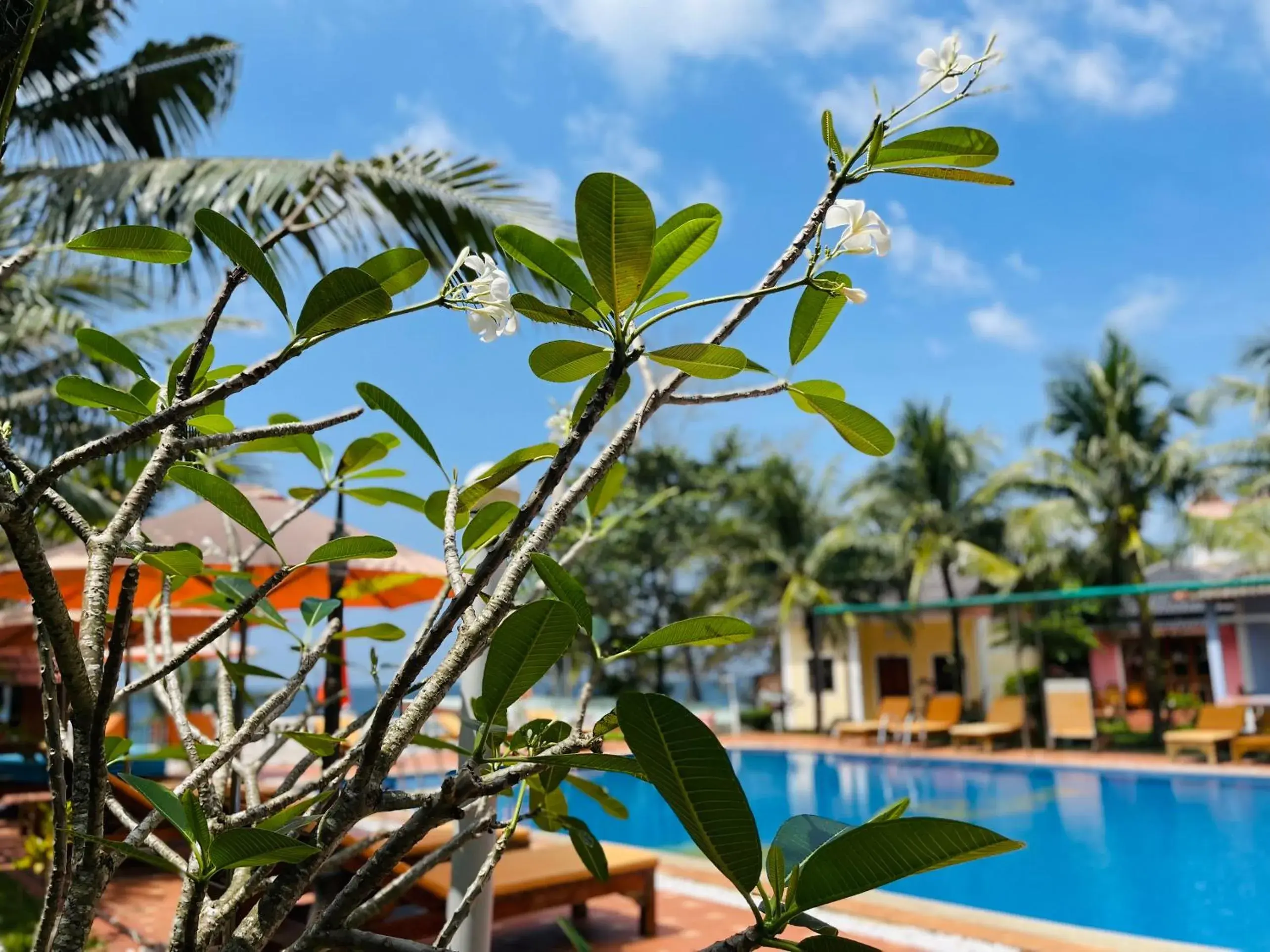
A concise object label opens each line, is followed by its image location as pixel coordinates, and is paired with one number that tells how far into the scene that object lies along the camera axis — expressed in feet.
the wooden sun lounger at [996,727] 51.90
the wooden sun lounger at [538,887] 14.10
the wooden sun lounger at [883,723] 56.29
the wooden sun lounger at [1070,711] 50.24
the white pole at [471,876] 9.76
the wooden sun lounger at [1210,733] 44.04
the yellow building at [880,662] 70.64
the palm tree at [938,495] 64.75
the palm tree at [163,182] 16.84
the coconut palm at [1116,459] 57.31
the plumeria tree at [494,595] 2.21
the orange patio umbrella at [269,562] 15.26
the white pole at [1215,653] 59.21
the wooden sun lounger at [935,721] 54.39
